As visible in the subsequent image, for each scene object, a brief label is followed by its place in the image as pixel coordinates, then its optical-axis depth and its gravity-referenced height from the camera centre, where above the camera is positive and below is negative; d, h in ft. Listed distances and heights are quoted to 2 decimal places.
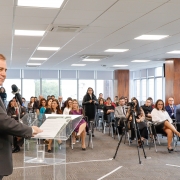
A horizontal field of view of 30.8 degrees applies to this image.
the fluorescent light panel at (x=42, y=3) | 16.15 +4.51
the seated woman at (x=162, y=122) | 26.10 -2.47
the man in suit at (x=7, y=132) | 7.25 -0.91
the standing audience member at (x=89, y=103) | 34.94 -1.17
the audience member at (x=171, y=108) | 33.30 -1.68
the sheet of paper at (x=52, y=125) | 10.92 -1.15
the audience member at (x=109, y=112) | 35.57 -2.25
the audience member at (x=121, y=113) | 30.73 -2.02
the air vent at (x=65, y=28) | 22.32 +4.47
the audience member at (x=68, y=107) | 29.92 -1.39
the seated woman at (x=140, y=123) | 27.84 -2.70
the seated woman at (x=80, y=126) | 26.44 -2.80
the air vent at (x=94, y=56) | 40.57 +4.48
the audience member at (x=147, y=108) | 34.84 -1.75
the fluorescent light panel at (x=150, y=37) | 26.61 +4.55
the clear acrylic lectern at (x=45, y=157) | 12.59 -2.69
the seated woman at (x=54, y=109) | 28.68 -1.48
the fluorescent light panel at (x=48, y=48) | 33.37 +4.53
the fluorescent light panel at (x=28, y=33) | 24.00 +4.51
